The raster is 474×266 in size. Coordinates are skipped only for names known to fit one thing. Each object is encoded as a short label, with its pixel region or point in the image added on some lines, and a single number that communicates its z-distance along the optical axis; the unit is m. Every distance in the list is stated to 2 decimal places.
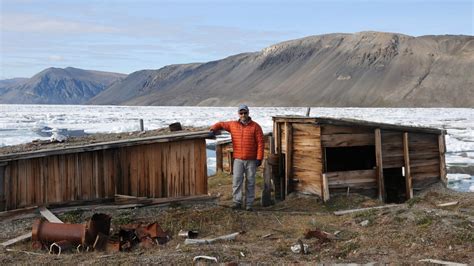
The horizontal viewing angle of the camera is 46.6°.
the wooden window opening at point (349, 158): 16.34
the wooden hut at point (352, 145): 13.46
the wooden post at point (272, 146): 15.12
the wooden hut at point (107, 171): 10.52
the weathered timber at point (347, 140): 13.41
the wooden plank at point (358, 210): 11.51
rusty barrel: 8.62
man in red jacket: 11.26
